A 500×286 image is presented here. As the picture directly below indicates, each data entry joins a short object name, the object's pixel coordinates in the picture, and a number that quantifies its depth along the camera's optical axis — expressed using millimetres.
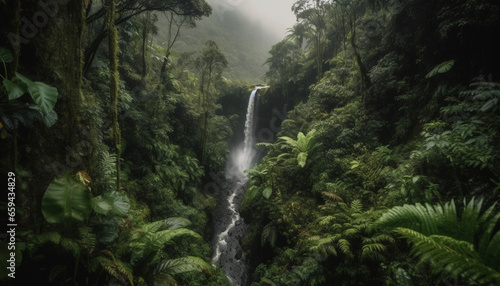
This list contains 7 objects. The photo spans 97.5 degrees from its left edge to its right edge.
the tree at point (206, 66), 11875
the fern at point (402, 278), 2418
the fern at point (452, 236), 1720
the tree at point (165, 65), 10945
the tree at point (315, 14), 12070
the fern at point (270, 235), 5816
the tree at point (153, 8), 5245
